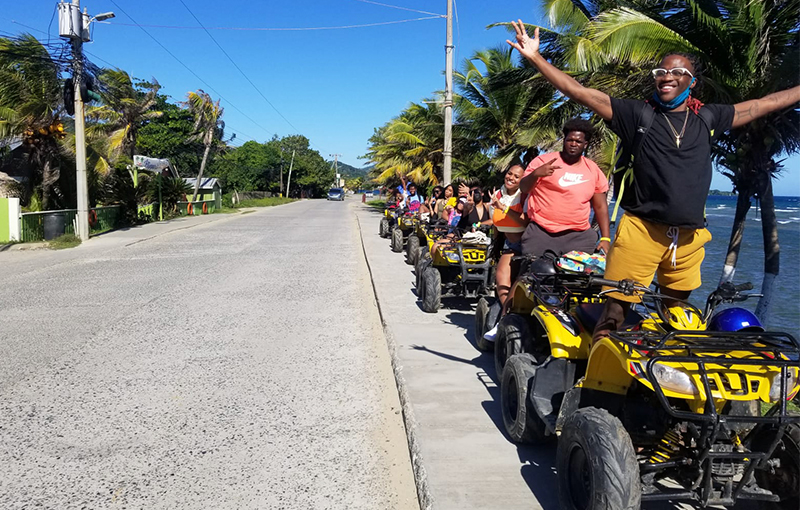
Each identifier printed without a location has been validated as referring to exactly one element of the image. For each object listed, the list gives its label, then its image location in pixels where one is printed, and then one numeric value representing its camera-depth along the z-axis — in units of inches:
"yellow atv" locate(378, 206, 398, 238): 829.8
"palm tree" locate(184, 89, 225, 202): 1726.1
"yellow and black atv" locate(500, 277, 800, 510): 104.0
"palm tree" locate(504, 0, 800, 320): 271.7
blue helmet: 125.0
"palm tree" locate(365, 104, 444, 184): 1185.4
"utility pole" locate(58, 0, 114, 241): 705.6
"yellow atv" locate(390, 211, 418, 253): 639.1
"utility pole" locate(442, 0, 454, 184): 689.0
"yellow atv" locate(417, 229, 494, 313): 326.6
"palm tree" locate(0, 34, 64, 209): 715.4
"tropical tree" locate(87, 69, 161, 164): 1114.2
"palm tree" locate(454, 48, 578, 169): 542.6
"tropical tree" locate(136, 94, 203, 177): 2204.0
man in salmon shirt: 204.4
